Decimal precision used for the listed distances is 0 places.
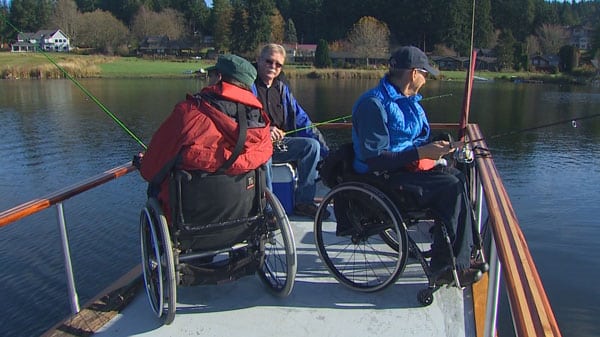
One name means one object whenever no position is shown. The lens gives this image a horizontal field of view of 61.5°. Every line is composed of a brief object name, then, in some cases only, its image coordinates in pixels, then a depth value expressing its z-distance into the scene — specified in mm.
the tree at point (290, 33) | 96250
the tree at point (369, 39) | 81375
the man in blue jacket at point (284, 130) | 4445
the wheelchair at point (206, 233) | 2504
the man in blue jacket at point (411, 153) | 2740
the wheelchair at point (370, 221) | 2820
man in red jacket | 2447
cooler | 4410
